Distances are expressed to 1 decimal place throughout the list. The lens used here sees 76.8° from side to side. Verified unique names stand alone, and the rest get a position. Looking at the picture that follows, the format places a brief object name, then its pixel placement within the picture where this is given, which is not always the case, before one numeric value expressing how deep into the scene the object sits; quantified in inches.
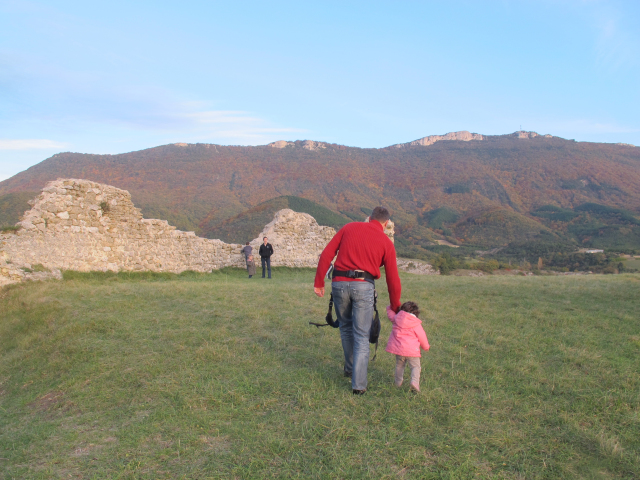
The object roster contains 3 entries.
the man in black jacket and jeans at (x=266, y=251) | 593.6
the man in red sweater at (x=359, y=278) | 160.6
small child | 162.6
